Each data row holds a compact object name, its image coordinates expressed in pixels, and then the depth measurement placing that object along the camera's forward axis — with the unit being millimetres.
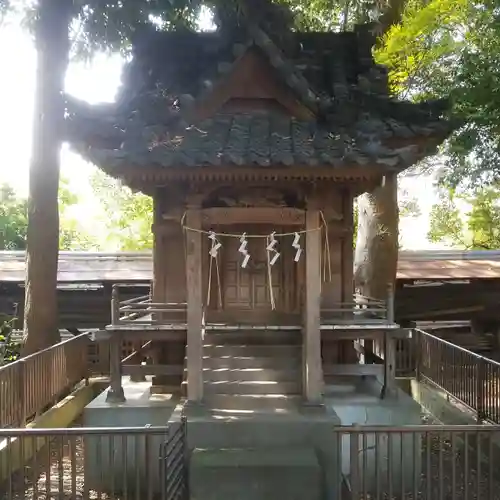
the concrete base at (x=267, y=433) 8453
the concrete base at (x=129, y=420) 9203
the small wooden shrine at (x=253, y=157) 8055
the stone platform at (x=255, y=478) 7539
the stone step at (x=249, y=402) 9250
